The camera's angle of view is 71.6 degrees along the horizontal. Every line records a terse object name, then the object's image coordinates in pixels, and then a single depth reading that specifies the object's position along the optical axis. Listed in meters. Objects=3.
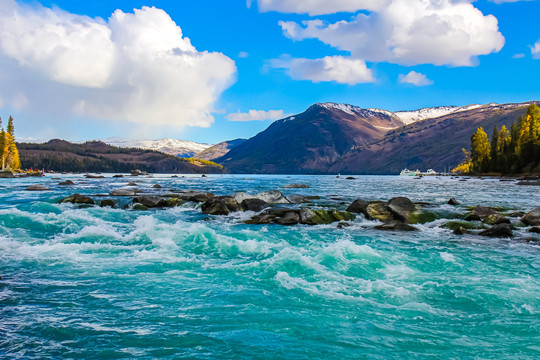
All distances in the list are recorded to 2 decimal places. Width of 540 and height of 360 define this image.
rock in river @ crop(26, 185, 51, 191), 60.75
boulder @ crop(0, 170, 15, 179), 126.31
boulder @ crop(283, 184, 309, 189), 81.27
